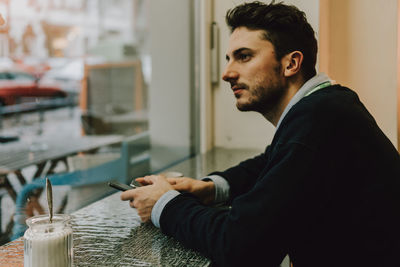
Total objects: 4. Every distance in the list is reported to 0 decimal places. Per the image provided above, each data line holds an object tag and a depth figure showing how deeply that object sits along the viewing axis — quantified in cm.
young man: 86
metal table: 91
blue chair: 273
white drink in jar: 79
